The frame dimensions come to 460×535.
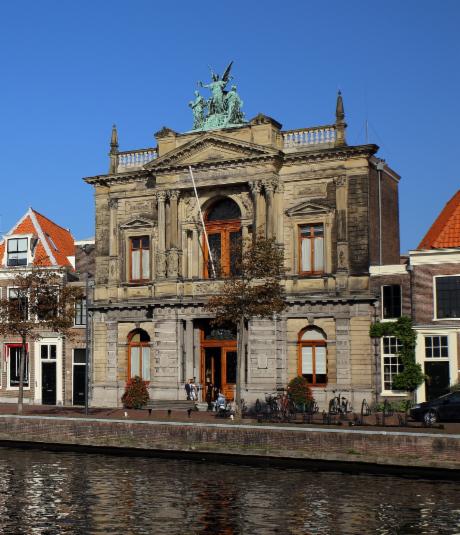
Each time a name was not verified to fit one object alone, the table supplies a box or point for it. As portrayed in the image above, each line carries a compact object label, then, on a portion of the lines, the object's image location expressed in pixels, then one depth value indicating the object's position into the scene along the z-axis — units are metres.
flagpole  52.59
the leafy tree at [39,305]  47.84
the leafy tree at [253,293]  41.22
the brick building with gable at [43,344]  57.72
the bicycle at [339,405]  46.25
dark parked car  40.62
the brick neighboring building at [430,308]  46.34
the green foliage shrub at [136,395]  52.53
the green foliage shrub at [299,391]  48.40
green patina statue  54.59
